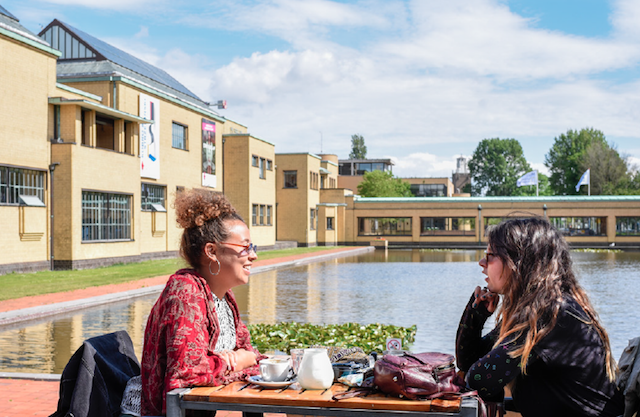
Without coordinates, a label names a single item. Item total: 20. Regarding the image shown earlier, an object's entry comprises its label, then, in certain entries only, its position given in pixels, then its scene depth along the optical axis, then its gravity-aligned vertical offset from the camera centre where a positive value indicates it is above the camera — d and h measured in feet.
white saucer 10.46 -2.53
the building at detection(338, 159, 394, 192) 325.42 +29.53
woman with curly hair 10.64 -1.51
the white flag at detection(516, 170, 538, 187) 206.49 +13.92
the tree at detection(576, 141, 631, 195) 258.37 +21.67
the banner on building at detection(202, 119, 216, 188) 123.65 +14.07
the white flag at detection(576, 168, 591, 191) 210.59 +13.97
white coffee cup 10.69 -2.37
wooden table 9.45 -2.65
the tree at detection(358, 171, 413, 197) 258.98 +15.73
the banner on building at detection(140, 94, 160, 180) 100.53 +13.72
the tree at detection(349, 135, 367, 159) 374.43 +44.09
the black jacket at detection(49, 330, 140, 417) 11.07 -2.71
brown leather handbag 9.64 -2.29
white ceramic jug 10.27 -2.31
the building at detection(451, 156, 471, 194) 447.83 +30.51
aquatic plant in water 30.81 -5.59
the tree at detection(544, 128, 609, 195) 287.30 +29.79
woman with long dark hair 10.00 -1.80
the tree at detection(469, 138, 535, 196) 377.30 +33.45
